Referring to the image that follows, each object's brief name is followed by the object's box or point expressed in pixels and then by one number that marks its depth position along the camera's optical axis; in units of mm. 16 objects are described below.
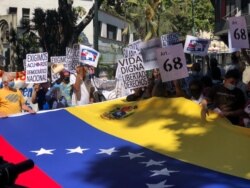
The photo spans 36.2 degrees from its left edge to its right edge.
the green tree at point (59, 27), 19631
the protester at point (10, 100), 5954
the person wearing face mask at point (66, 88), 7583
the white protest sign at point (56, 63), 9171
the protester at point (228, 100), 4887
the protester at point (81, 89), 6925
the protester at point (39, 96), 8319
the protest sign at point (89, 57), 8552
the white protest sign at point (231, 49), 6775
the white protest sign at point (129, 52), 7200
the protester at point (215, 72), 7579
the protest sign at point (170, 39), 8272
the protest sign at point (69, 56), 8799
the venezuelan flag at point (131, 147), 3903
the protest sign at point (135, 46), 7306
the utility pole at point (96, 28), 11196
